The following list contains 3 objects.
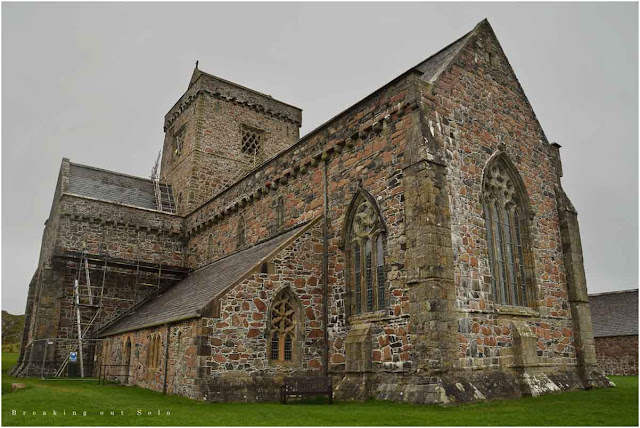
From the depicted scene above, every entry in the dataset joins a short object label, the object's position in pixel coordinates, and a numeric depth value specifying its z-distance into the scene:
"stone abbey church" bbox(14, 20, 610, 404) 13.12
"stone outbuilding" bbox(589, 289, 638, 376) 30.89
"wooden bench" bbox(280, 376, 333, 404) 13.20
